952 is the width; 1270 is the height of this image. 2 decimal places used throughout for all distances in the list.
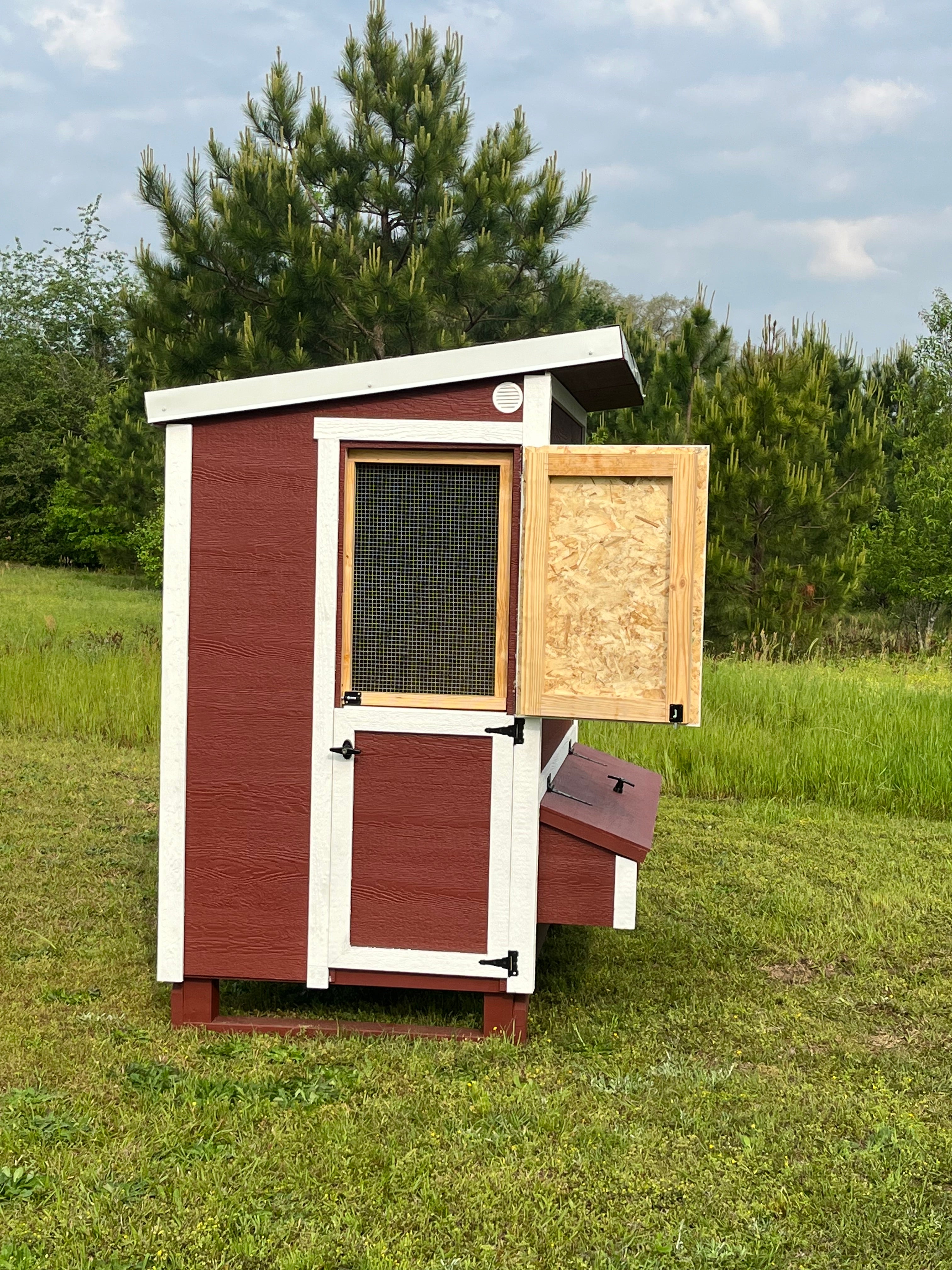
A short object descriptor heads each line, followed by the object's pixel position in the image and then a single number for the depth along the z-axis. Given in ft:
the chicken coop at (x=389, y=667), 12.65
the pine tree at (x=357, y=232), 44.01
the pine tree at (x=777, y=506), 47.73
